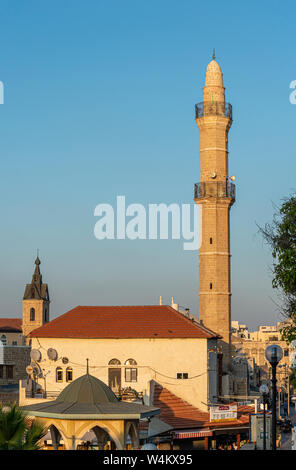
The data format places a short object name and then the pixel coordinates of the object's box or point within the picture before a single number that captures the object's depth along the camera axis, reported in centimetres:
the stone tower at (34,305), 12119
